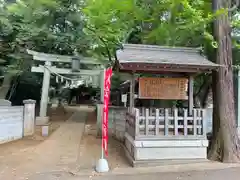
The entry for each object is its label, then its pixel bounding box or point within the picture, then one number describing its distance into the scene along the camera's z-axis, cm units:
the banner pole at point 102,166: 458
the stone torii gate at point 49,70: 1024
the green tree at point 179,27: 537
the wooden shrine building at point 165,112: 495
